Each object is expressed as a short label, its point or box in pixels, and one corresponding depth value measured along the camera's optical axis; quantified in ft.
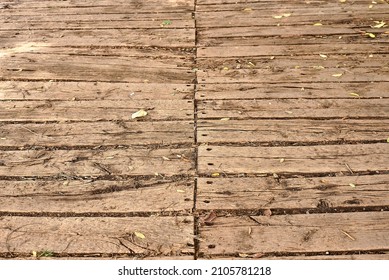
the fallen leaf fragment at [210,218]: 8.12
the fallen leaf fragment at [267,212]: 8.22
